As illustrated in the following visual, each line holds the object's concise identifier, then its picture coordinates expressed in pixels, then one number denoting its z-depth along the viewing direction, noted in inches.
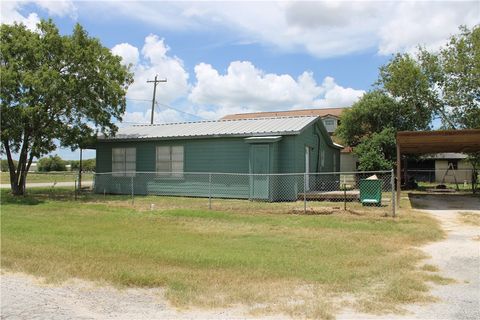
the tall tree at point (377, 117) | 1223.5
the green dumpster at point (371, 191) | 610.9
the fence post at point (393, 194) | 493.7
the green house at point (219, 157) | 708.0
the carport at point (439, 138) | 660.1
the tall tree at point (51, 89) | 700.7
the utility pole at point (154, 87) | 1551.4
